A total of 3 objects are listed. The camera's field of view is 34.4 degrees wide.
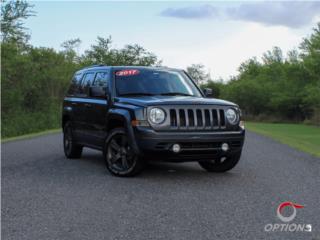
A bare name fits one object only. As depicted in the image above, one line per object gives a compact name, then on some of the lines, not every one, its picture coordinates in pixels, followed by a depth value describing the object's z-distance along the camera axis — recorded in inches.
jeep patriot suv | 327.0
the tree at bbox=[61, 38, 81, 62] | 2831.2
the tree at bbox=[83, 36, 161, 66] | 2294.5
